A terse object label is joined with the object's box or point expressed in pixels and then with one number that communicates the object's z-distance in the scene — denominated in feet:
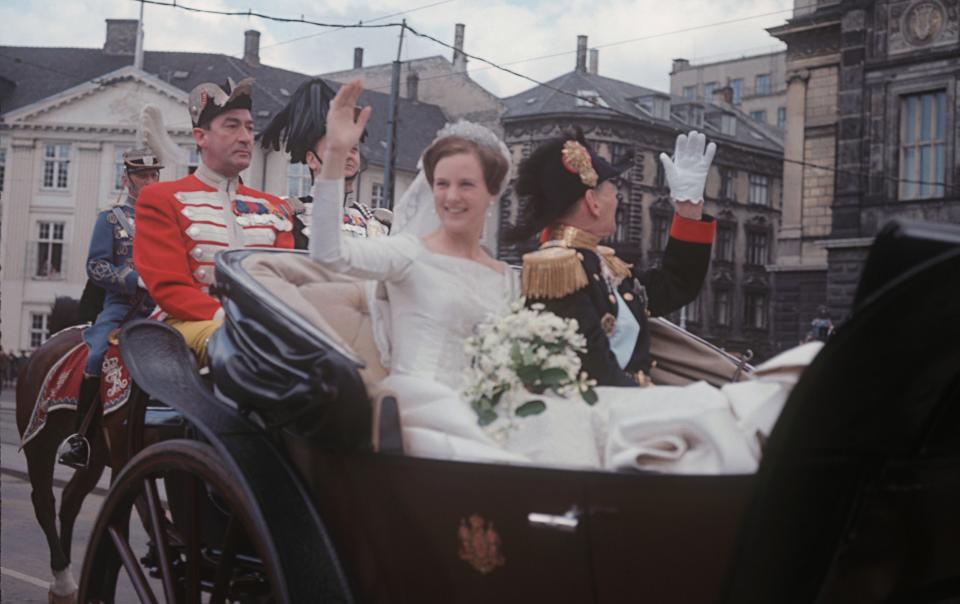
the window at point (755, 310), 171.83
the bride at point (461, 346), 7.85
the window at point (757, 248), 173.99
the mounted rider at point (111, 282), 17.99
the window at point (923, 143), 93.61
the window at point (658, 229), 149.07
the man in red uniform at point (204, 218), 15.24
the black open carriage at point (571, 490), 6.91
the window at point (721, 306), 167.94
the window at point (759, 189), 172.55
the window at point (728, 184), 168.96
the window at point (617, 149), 137.69
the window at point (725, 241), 168.66
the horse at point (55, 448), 17.54
